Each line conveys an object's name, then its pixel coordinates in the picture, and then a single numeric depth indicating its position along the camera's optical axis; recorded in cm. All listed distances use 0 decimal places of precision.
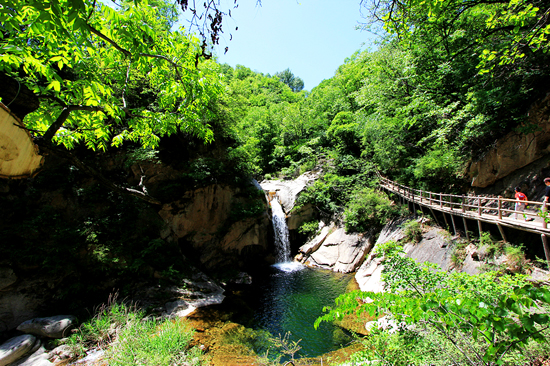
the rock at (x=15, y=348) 544
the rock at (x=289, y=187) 1903
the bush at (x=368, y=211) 1428
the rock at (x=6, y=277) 702
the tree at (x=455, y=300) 136
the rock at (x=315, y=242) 1658
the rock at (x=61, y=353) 563
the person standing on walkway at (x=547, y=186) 679
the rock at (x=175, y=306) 834
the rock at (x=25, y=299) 677
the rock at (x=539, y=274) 593
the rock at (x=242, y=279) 1243
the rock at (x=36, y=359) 546
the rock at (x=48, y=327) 628
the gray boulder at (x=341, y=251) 1405
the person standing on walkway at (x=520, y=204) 780
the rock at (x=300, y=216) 1822
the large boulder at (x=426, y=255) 812
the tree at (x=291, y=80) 6034
